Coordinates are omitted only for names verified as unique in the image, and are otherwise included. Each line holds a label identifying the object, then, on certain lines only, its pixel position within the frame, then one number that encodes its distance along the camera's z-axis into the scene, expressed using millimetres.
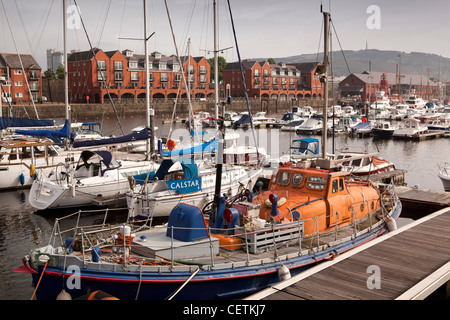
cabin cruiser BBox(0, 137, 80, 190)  27156
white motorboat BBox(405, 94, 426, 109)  96250
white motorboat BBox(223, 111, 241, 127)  64794
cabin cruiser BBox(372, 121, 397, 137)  57500
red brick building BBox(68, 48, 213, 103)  87750
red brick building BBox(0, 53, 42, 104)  78875
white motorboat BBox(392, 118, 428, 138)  56625
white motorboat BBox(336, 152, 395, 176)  30000
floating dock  10148
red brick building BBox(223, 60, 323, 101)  111188
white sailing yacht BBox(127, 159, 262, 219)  19875
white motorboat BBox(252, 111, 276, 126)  69894
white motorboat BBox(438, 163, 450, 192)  28169
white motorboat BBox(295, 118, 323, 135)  59156
